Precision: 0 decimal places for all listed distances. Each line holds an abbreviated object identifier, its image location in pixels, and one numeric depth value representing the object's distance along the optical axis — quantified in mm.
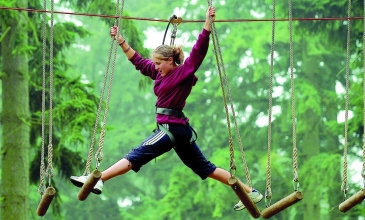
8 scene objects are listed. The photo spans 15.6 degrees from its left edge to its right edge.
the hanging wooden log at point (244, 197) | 8687
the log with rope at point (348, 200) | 9057
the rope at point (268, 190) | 9111
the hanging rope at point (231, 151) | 8669
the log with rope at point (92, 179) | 8217
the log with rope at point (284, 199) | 8864
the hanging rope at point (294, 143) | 9074
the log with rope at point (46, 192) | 8822
